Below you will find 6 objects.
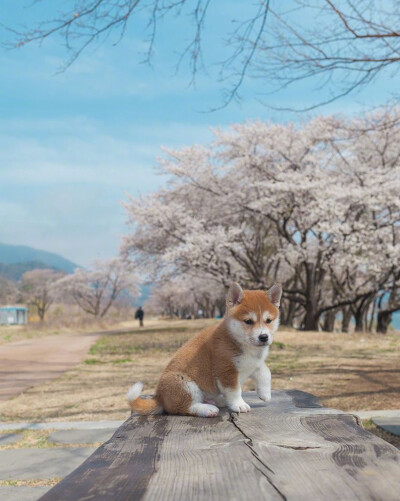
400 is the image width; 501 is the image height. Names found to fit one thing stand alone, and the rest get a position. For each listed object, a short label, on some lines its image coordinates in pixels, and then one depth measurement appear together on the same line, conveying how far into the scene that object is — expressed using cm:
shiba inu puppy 271
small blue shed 5112
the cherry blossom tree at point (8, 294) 7888
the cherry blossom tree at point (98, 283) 5509
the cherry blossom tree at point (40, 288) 6259
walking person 4166
